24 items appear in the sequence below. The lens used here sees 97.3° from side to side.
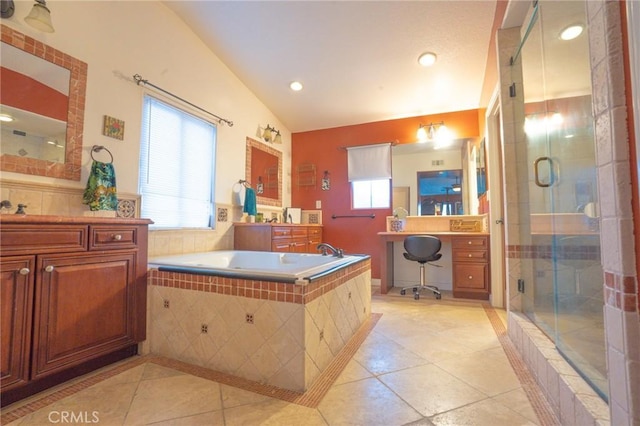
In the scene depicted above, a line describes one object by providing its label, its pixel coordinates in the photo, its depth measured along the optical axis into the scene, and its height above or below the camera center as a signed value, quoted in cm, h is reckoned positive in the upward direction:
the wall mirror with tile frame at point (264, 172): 375 +78
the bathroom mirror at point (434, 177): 376 +68
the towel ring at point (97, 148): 202 +57
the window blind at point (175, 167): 249 +59
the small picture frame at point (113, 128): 212 +76
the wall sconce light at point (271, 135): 395 +131
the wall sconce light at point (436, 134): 383 +127
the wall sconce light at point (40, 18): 160 +120
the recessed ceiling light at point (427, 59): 294 +178
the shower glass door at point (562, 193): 116 +17
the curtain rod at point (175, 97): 236 +124
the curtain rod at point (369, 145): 408 +122
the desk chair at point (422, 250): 318 -27
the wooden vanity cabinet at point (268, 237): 323 -12
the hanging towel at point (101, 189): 190 +26
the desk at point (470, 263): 314 -42
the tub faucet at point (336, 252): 236 -21
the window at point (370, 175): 411 +76
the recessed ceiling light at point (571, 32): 120 +89
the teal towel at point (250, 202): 344 +30
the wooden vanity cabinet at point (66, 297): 127 -37
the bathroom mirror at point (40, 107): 165 +76
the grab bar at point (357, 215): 414 +16
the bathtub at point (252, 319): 144 -53
